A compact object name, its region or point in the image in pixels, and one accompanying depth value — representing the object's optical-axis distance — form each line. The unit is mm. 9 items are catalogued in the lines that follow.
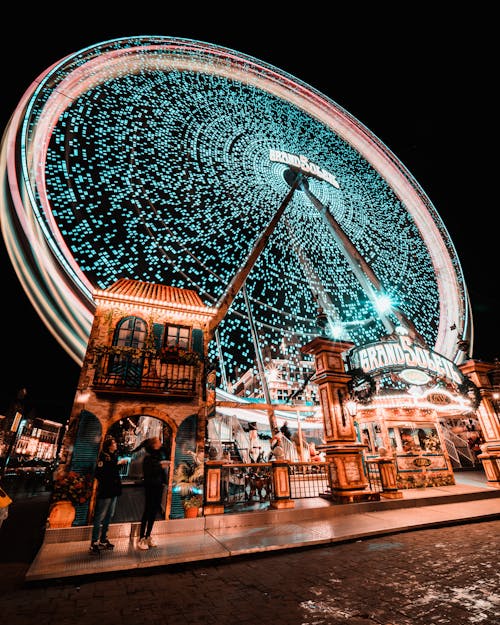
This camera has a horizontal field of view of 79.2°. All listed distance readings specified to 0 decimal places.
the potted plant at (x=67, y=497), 7352
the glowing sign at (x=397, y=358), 11008
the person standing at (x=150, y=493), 5973
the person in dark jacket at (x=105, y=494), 5797
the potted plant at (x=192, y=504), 8305
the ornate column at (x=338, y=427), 9508
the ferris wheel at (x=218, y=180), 12000
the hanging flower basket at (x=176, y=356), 10047
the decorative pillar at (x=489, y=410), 12461
